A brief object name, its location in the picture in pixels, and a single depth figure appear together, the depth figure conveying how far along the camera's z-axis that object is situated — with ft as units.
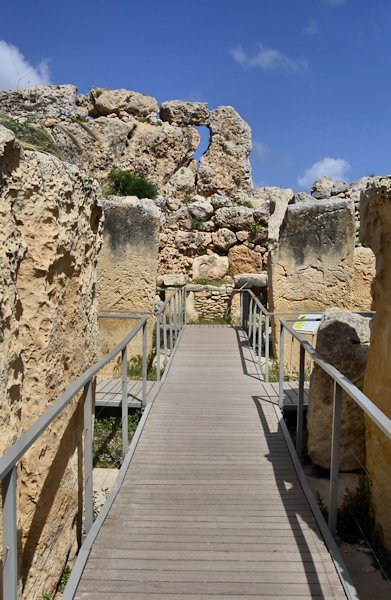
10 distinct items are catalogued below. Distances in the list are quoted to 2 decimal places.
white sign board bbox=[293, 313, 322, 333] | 20.65
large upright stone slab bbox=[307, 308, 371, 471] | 13.08
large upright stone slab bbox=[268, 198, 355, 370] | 24.50
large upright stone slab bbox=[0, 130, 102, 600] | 6.97
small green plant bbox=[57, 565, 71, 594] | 8.80
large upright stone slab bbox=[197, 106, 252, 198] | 56.70
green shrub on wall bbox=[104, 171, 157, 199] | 50.85
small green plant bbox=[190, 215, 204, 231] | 45.93
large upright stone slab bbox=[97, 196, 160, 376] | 24.27
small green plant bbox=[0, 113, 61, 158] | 15.92
